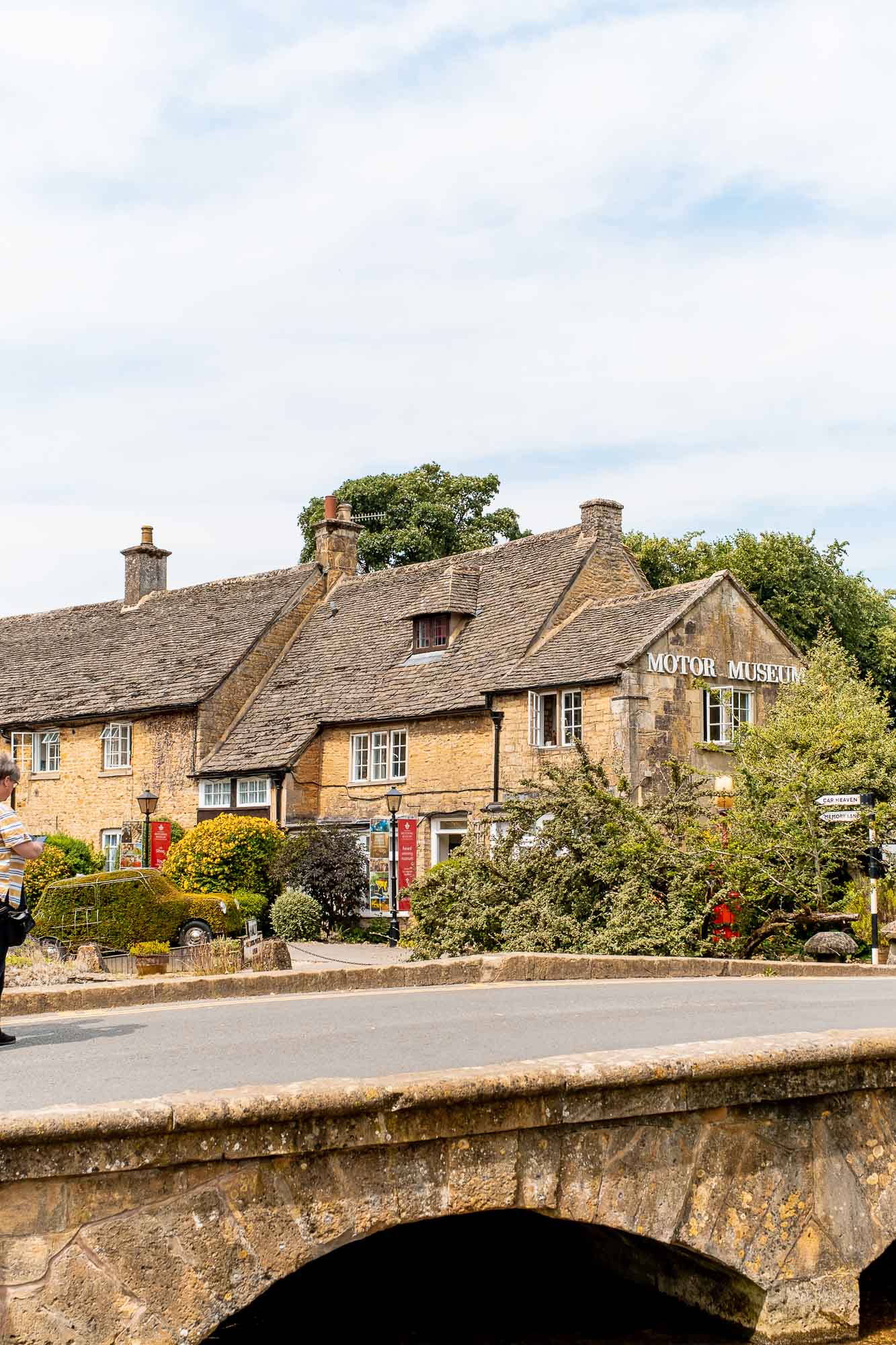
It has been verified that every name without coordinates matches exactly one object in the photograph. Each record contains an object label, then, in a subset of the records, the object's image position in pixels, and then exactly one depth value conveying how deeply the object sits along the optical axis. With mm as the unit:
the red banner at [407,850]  31875
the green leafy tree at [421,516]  54719
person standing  8539
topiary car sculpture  24562
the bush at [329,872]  31453
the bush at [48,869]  33250
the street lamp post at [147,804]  32562
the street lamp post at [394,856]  28375
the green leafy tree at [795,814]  21734
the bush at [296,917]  30672
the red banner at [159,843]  35469
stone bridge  5141
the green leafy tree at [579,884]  19547
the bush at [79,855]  36469
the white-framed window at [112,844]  37656
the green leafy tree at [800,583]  46031
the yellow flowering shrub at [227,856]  32562
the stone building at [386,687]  30312
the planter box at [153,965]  19469
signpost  19547
